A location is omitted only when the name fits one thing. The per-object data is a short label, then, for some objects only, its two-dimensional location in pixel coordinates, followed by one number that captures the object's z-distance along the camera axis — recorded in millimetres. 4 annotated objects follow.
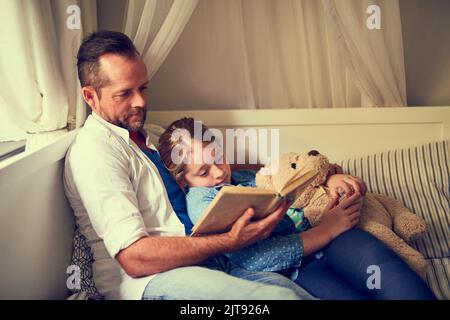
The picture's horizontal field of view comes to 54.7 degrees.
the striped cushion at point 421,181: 1646
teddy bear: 1476
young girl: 1172
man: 1095
